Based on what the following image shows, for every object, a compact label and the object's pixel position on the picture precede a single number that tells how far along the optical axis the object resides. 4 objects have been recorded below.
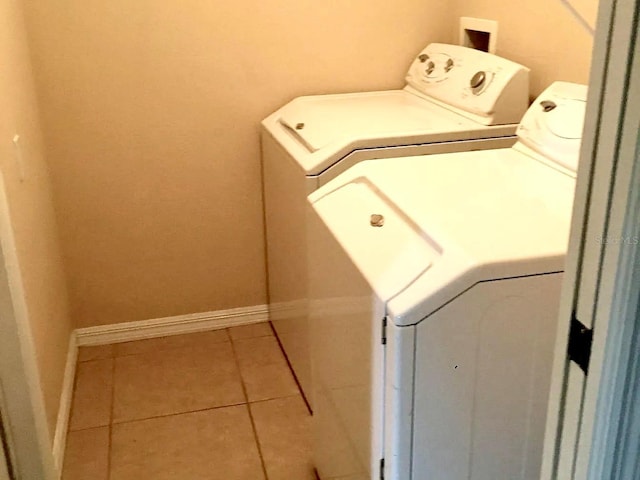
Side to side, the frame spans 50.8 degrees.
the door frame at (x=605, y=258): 0.67
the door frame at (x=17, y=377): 1.55
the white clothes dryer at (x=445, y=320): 1.23
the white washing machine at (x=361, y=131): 2.06
